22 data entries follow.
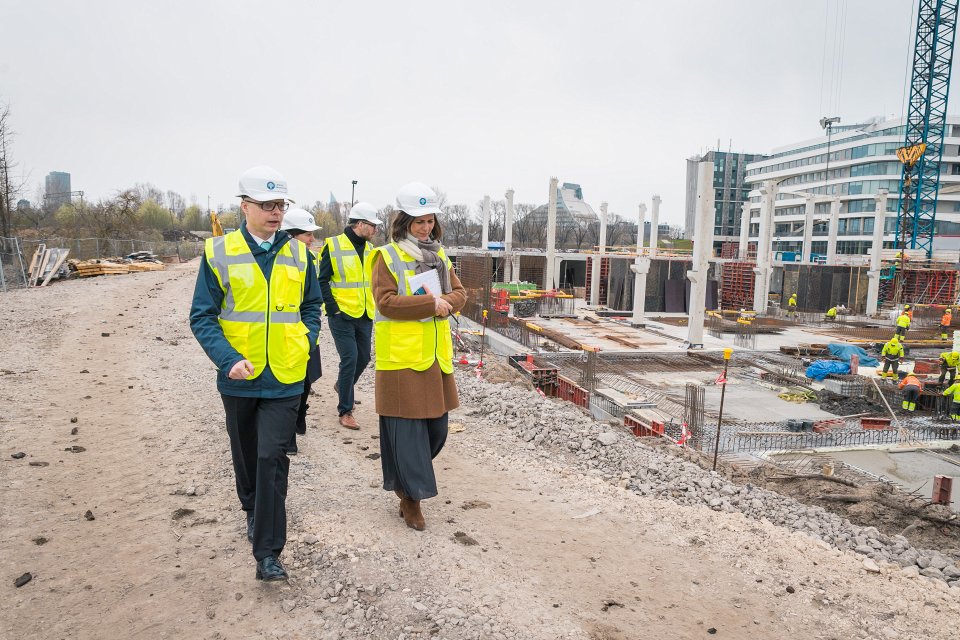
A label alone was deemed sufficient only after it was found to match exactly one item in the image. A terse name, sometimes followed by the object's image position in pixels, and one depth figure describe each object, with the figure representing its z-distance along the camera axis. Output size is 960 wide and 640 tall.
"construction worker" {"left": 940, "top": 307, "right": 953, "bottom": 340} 22.03
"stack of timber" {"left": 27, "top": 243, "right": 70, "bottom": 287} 17.84
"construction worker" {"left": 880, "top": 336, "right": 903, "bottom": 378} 14.21
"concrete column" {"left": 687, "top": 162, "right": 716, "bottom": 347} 18.05
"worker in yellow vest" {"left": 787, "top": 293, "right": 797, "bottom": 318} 30.37
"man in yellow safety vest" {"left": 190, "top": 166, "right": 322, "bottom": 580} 2.71
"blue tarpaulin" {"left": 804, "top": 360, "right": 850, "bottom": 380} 14.93
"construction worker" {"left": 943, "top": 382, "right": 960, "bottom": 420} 11.53
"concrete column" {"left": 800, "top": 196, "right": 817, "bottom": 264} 34.84
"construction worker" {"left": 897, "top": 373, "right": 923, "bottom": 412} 12.49
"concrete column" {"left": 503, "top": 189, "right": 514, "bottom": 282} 32.53
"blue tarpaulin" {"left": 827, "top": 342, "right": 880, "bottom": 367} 17.05
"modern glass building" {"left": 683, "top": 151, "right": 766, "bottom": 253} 94.12
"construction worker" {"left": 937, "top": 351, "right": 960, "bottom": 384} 12.22
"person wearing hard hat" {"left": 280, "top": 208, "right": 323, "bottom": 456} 4.89
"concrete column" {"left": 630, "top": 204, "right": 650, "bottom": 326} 25.17
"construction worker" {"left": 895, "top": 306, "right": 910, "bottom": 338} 14.91
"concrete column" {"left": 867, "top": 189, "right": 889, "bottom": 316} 31.58
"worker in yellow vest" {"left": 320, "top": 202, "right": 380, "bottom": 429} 5.14
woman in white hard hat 3.31
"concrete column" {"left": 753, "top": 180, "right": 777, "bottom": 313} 29.44
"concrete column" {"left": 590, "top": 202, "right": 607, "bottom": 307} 31.25
